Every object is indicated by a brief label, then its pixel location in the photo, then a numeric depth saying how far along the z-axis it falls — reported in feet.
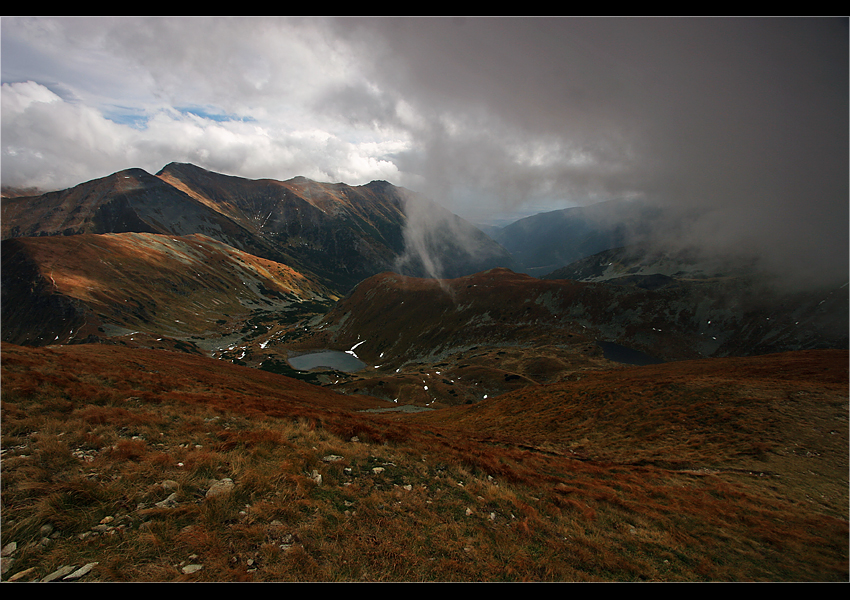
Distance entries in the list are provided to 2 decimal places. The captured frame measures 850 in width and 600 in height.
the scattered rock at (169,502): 22.29
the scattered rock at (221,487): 24.54
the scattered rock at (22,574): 15.99
